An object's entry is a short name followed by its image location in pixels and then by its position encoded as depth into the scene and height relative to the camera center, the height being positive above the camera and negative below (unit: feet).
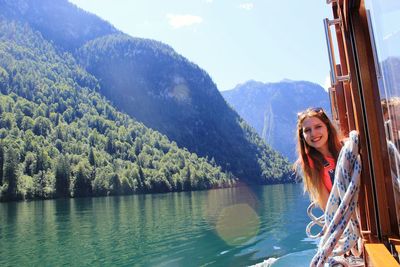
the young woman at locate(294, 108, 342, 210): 9.65 +0.68
